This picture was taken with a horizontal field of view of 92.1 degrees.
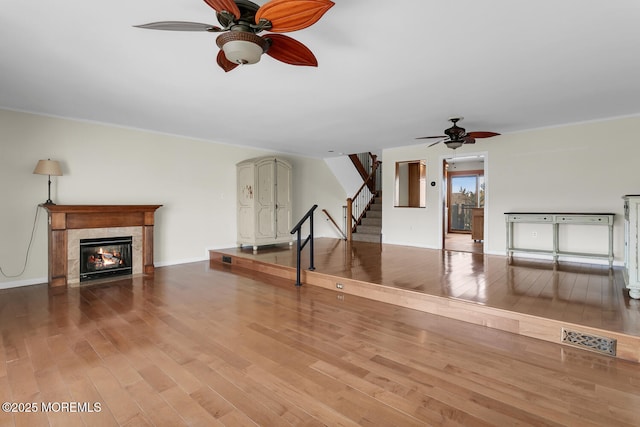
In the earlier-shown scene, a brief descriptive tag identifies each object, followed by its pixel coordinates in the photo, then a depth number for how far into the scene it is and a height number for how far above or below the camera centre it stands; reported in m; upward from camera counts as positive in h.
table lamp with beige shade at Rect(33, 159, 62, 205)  4.62 +0.67
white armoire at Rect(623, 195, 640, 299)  3.36 -0.42
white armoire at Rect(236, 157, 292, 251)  7.05 +0.25
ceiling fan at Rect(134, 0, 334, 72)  1.83 +1.21
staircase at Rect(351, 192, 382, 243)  8.90 -0.46
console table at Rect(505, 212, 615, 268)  5.21 -0.21
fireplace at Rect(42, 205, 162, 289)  4.77 -0.32
